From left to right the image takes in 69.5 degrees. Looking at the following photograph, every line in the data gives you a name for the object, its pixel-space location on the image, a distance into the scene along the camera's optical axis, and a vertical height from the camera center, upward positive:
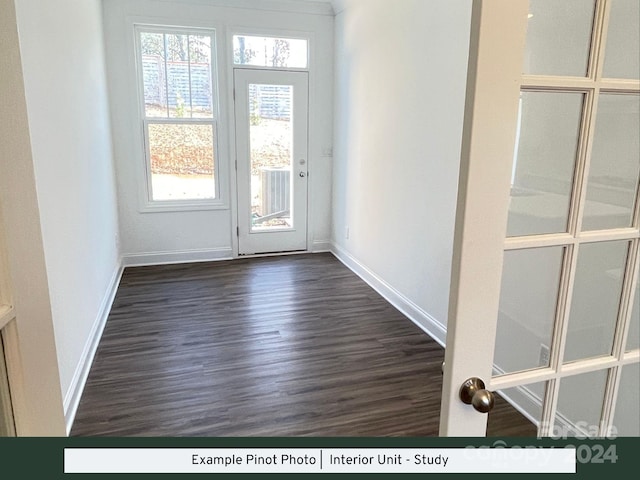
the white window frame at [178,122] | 4.40 +0.14
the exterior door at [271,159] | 4.75 -0.22
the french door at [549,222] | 0.88 -0.17
